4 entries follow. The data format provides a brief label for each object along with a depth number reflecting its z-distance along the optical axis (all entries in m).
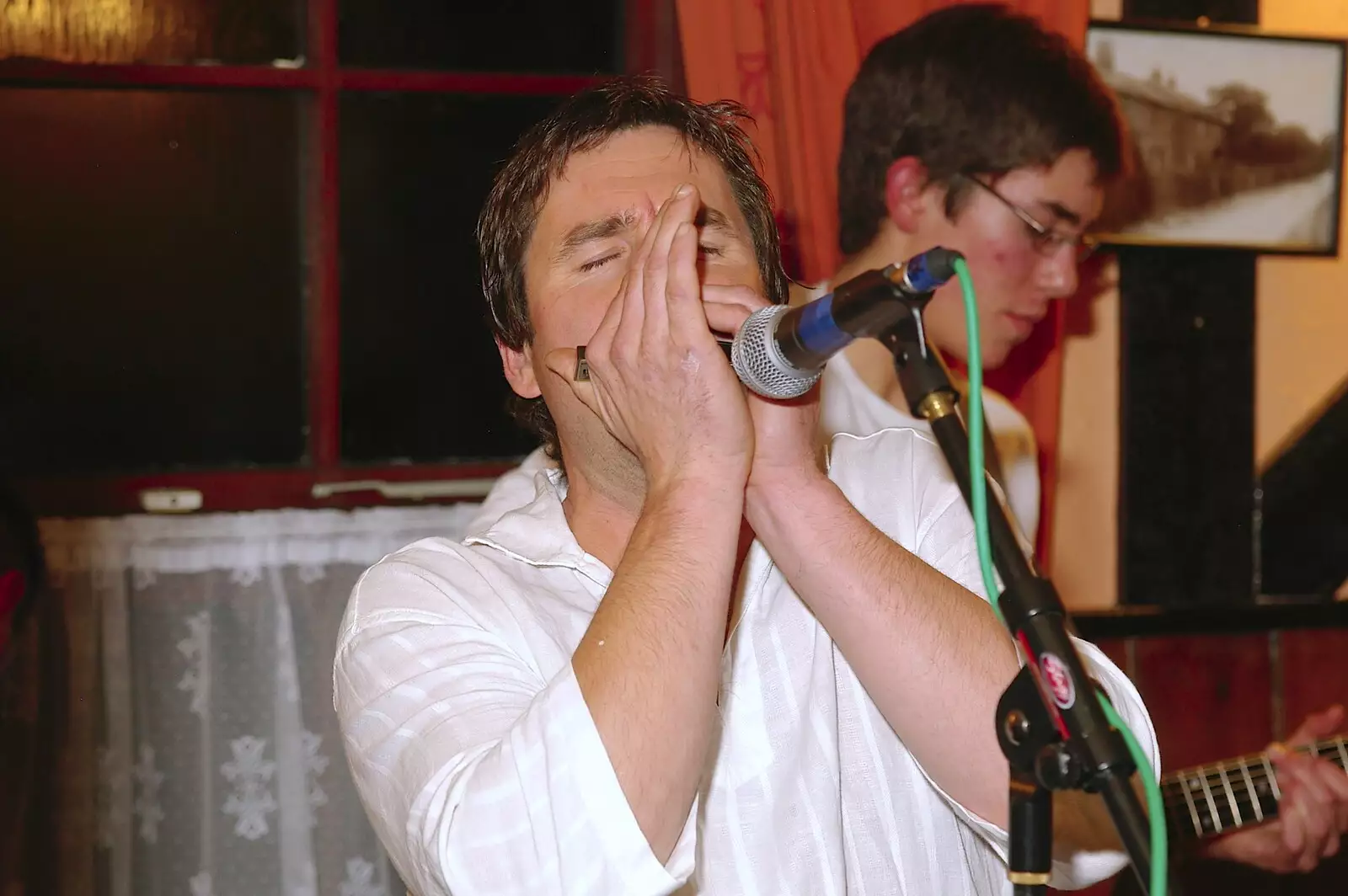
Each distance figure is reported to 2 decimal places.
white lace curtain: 2.31
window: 2.51
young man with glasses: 2.44
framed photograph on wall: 2.76
